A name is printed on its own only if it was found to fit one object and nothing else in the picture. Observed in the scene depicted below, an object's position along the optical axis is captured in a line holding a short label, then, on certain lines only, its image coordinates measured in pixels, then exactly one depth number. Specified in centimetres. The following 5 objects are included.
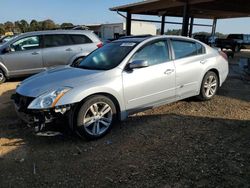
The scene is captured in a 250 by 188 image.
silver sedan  280
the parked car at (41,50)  630
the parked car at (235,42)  1730
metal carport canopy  1114
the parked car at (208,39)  1832
